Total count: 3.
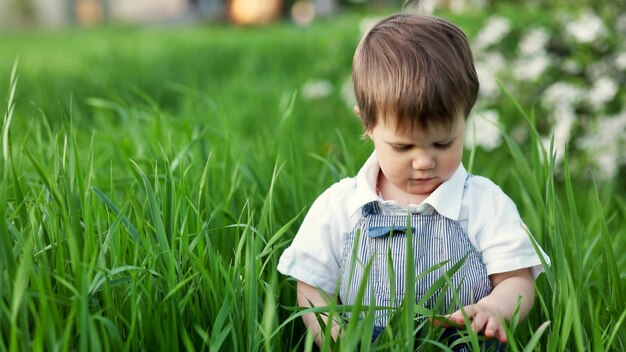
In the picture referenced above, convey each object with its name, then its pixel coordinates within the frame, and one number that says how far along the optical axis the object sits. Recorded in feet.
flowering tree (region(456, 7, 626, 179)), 12.34
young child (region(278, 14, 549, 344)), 5.80
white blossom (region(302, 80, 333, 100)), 18.17
